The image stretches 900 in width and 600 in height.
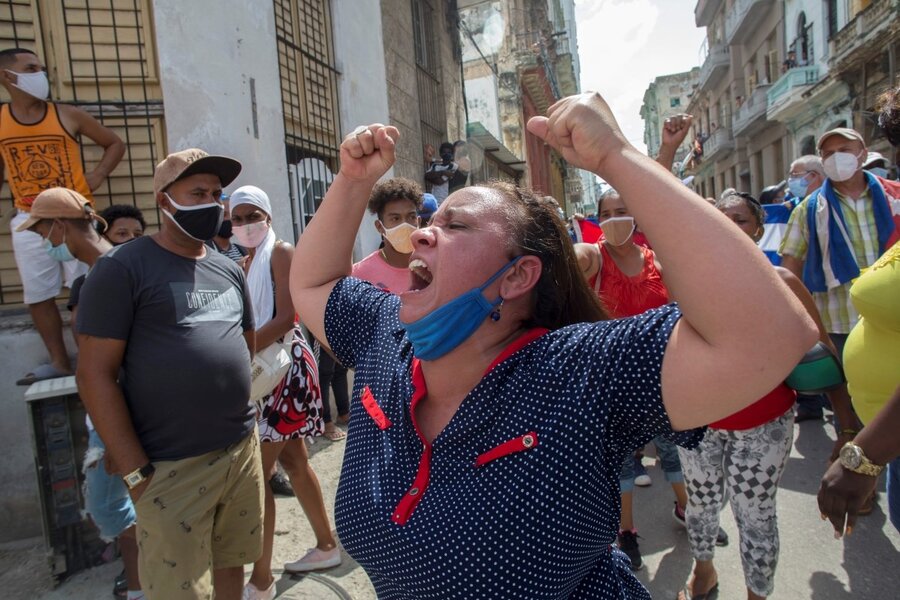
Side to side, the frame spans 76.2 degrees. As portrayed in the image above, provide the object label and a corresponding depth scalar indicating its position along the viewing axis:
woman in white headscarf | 3.06
